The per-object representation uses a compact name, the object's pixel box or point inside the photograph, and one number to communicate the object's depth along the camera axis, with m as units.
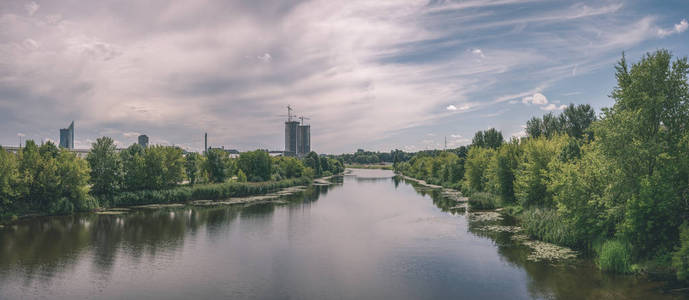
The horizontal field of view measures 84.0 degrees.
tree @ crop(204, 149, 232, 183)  59.97
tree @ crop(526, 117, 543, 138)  64.19
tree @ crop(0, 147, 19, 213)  32.81
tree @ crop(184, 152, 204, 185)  60.18
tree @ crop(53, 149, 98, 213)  37.75
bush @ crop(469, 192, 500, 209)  42.06
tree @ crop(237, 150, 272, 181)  70.25
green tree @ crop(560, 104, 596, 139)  57.09
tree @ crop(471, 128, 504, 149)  69.06
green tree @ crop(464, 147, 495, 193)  49.51
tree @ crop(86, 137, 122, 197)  43.88
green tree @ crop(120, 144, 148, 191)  47.81
